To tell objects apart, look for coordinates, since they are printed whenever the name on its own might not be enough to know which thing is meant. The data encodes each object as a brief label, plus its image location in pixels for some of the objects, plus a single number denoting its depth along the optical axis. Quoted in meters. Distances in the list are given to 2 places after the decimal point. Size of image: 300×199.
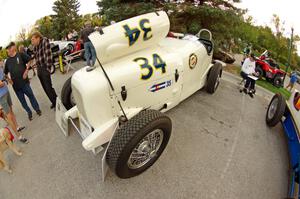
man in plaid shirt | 3.47
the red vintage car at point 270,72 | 8.89
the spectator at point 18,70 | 3.30
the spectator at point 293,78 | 9.61
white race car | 2.27
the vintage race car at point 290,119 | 2.76
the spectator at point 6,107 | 3.10
